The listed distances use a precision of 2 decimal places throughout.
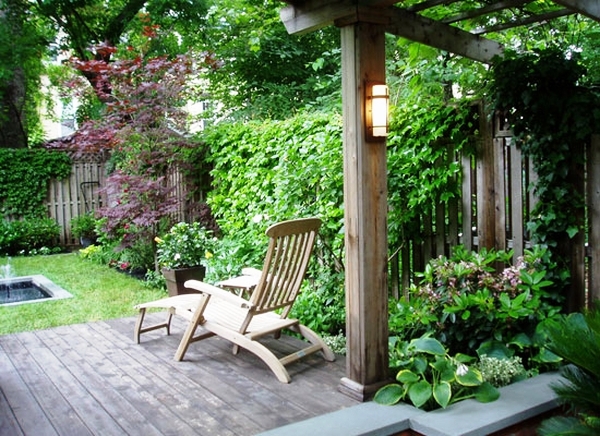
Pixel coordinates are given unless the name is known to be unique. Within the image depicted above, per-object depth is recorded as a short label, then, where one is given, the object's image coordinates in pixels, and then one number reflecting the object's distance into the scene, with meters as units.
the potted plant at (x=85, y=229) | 10.55
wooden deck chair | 3.77
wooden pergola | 3.19
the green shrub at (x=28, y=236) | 10.12
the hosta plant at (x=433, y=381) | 2.96
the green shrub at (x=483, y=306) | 3.46
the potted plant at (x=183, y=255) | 6.37
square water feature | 6.57
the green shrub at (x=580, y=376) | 2.33
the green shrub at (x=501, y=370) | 3.22
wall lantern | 3.18
